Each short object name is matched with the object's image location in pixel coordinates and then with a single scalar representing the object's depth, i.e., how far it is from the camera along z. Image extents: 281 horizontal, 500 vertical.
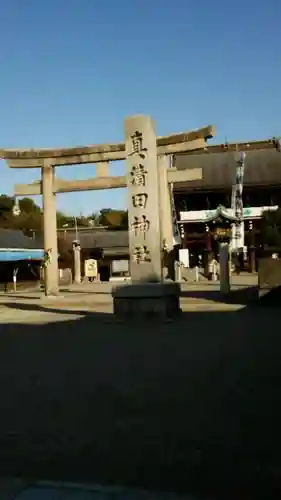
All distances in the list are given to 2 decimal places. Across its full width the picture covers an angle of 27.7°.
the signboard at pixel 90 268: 43.41
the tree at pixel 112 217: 70.86
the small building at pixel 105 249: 46.66
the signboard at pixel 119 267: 46.25
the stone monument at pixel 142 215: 14.67
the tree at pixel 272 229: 29.88
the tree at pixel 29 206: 65.94
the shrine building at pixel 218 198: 42.59
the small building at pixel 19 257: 34.53
